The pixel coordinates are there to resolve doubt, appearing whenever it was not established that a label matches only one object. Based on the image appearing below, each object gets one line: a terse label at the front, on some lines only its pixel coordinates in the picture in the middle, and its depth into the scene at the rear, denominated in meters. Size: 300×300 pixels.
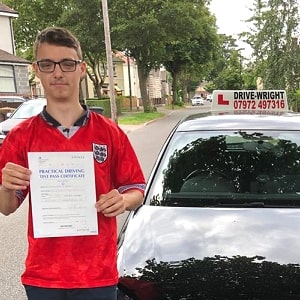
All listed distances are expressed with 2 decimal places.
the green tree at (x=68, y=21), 21.93
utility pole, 15.50
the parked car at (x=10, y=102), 15.95
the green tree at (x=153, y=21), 20.91
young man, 1.41
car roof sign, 4.10
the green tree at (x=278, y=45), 13.98
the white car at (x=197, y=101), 52.18
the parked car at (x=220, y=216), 1.75
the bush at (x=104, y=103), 23.27
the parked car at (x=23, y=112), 9.64
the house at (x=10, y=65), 22.69
